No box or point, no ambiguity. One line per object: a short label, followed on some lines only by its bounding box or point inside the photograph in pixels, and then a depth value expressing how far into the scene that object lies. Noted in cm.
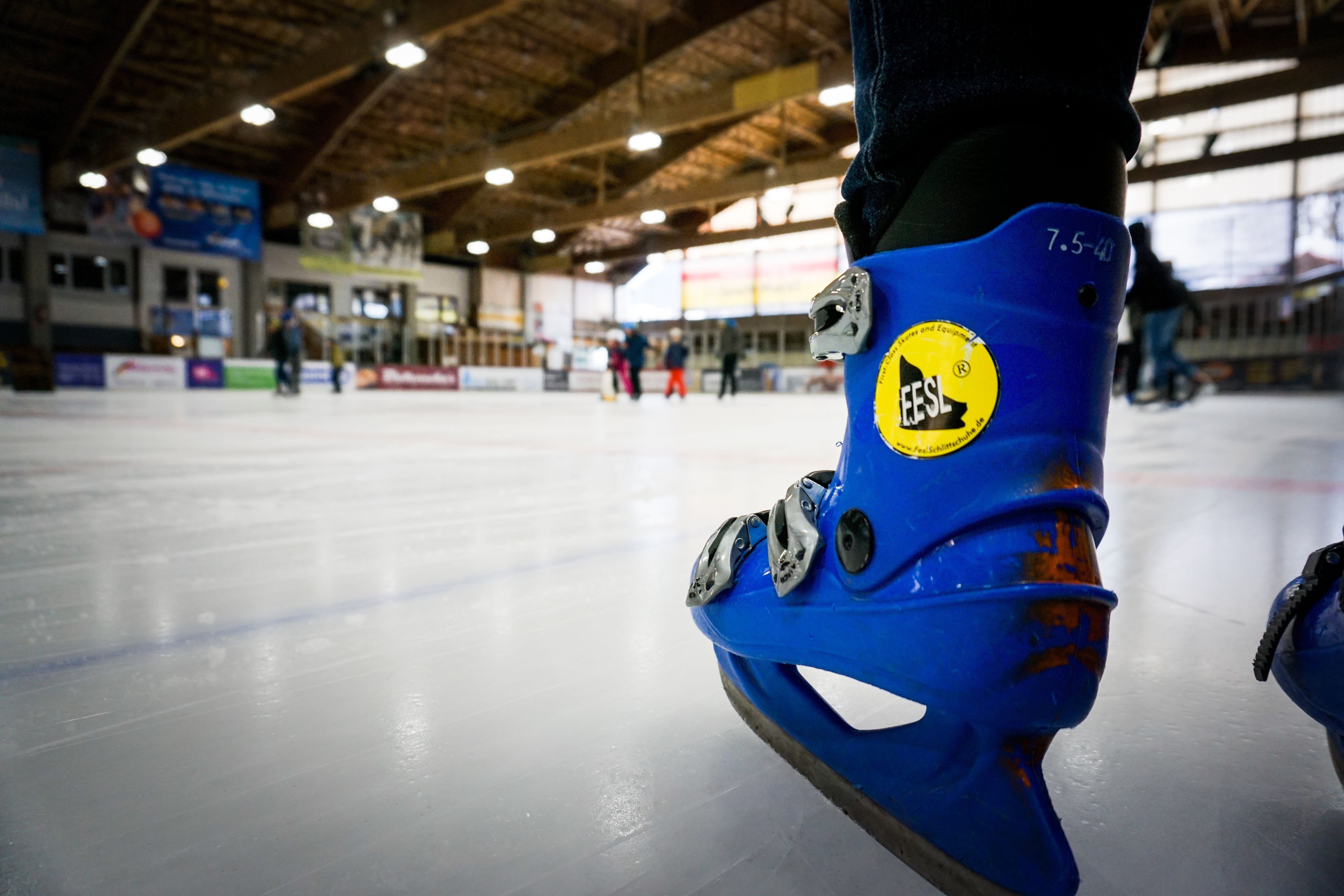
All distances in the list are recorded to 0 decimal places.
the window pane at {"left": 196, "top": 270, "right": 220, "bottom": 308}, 1495
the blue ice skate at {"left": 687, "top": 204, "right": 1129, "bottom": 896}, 36
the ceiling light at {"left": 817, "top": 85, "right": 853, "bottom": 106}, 851
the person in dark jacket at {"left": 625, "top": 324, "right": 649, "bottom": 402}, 1020
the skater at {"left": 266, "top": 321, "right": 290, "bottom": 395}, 856
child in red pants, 1052
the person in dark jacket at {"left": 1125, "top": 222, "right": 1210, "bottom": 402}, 528
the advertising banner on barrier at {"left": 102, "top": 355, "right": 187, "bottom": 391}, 1216
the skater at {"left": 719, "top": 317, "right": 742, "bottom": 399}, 1062
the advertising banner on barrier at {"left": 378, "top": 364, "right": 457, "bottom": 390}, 1509
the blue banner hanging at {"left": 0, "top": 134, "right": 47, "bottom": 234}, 1174
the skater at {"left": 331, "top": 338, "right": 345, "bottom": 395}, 1152
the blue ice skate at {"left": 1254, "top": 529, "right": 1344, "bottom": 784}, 41
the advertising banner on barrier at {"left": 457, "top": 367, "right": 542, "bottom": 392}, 1655
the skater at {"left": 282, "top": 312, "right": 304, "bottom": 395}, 839
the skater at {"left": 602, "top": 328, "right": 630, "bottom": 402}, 1053
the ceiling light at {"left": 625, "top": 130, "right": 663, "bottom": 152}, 1002
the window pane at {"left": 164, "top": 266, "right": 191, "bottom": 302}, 1453
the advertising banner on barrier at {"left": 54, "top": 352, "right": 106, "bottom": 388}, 1171
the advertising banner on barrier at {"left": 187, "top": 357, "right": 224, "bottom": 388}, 1288
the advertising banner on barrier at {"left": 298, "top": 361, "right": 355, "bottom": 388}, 1465
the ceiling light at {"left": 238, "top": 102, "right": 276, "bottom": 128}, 932
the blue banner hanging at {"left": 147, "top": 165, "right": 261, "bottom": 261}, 1245
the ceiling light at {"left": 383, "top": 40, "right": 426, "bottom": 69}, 784
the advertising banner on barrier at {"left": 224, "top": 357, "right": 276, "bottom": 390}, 1327
